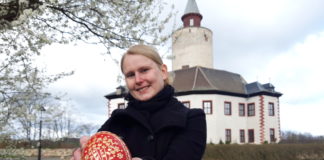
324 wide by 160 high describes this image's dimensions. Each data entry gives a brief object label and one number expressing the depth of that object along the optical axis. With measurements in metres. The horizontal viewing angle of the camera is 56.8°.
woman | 1.57
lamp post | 4.62
